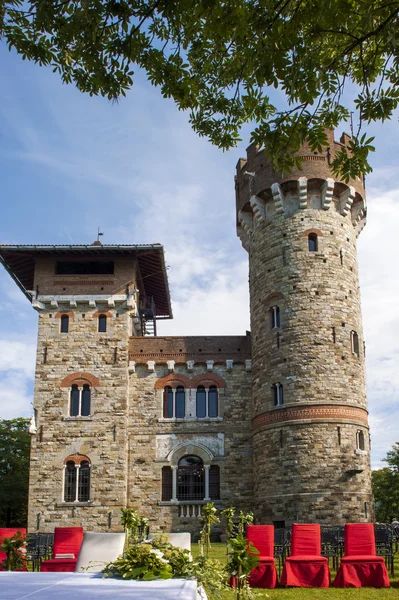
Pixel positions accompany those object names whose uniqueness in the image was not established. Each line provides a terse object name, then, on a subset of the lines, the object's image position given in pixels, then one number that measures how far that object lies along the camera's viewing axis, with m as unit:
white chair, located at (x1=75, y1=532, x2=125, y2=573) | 9.50
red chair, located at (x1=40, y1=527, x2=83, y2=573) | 12.32
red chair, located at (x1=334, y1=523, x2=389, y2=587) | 11.26
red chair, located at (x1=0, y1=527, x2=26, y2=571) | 12.80
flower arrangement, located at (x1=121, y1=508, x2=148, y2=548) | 9.85
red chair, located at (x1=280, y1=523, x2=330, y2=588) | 11.41
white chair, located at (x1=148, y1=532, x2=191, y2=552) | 9.74
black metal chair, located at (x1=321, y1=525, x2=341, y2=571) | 13.77
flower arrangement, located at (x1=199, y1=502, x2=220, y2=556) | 10.57
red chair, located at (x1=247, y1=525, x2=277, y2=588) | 11.51
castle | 22.47
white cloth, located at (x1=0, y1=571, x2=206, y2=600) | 5.55
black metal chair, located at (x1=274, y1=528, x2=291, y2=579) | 13.70
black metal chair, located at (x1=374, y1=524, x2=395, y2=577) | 12.90
